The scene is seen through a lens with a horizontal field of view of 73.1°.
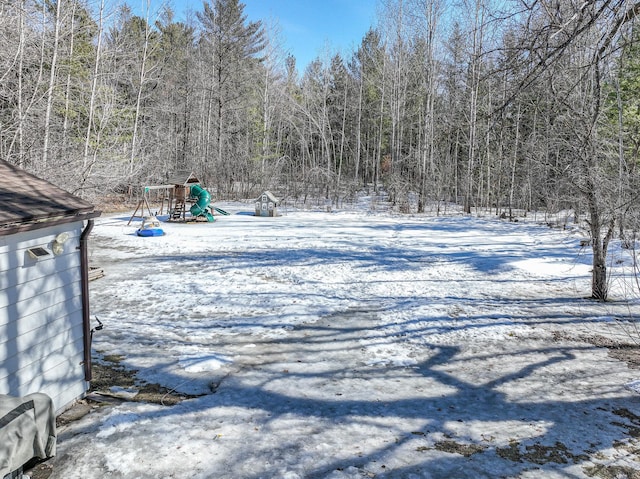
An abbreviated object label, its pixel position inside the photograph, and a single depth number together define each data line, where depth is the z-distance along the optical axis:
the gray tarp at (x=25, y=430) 2.46
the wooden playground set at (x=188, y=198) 19.41
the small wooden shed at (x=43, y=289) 3.54
